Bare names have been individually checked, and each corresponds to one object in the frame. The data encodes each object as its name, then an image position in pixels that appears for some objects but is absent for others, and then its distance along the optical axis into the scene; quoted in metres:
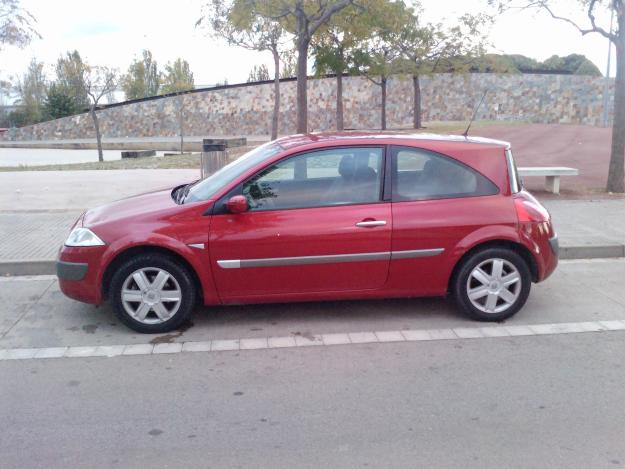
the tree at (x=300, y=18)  13.05
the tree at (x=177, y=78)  48.99
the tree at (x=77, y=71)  34.50
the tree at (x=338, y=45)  22.39
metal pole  33.86
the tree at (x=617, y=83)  11.25
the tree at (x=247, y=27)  14.96
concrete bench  11.54
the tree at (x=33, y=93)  59.38
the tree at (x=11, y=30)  13.45
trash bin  11.41
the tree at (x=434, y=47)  32.03
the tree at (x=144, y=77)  59.25
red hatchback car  5.12
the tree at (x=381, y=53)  28.73
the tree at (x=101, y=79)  34.81
